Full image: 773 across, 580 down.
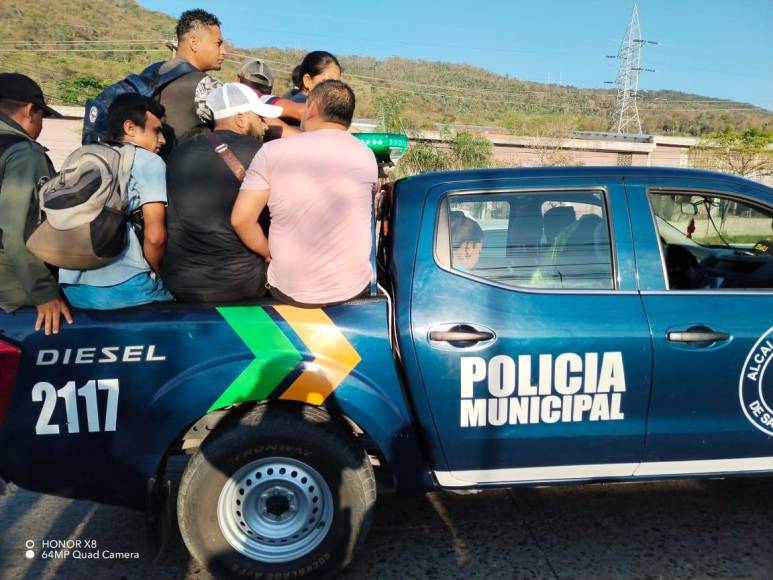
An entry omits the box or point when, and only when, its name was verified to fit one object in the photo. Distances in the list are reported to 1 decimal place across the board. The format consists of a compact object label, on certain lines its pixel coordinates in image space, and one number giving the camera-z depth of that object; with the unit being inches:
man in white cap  110.9
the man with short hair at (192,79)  136.7
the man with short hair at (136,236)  105.1
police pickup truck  100.1
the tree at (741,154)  1195.3
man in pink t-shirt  105.9
